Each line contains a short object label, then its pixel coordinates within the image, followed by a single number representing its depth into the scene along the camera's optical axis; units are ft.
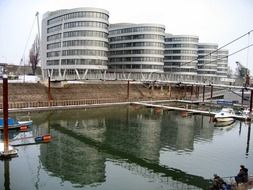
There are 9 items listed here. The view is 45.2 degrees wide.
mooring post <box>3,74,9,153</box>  133.39
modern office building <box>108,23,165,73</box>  467.11
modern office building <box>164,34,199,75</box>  563.48
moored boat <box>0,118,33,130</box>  188.73
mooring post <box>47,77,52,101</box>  287.63
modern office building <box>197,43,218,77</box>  643.45
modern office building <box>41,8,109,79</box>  377.71
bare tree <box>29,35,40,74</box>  515.91
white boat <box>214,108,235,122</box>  228.22
